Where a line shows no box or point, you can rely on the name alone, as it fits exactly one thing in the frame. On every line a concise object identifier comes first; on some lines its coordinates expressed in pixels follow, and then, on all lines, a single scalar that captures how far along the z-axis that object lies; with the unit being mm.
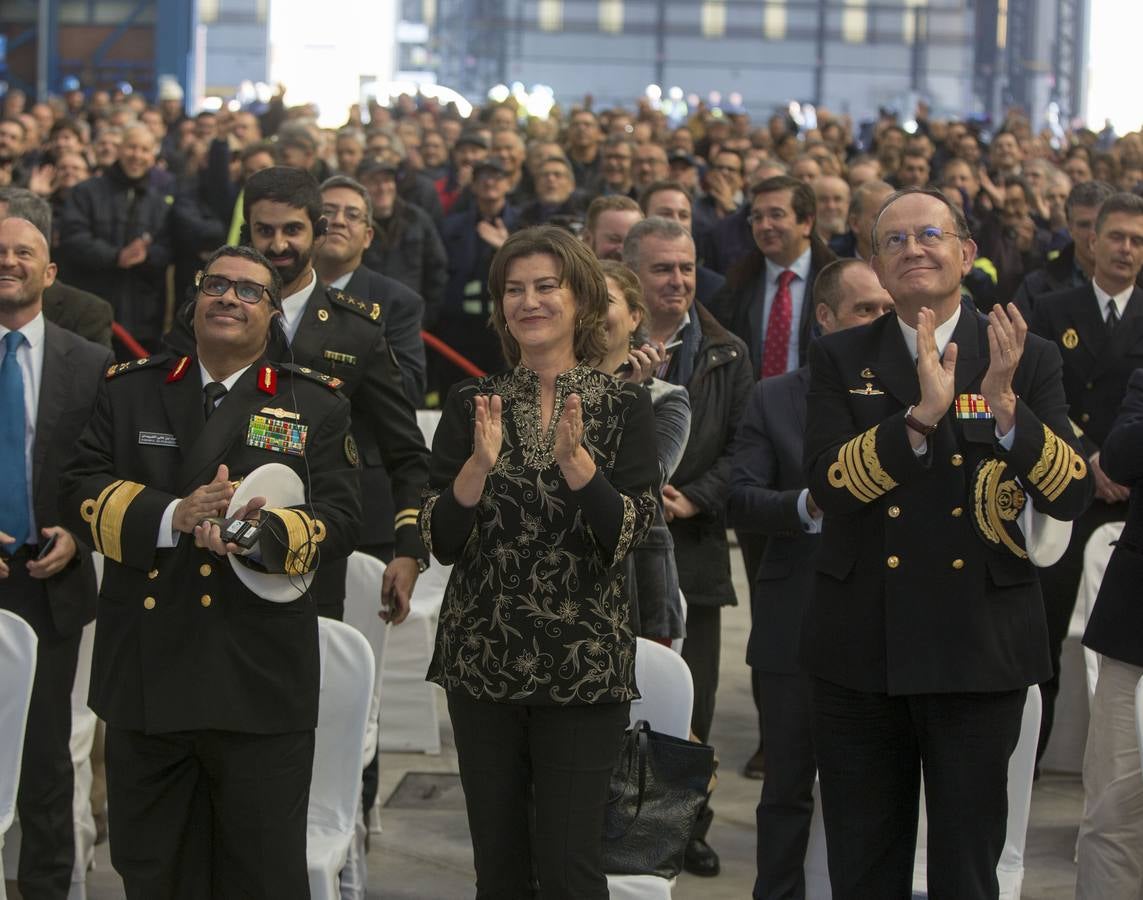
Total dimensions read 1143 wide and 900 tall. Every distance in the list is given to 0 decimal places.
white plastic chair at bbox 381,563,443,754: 12408
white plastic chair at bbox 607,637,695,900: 8284
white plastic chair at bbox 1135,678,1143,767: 7344
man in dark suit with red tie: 12822
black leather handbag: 7507
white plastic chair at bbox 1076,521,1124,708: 10775
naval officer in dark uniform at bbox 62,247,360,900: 7202
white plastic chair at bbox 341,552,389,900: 9903
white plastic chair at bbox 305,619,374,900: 8415
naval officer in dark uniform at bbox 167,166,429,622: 9293
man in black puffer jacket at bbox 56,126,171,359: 18747
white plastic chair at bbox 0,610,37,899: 7892
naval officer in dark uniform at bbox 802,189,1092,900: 6734
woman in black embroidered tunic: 6977
